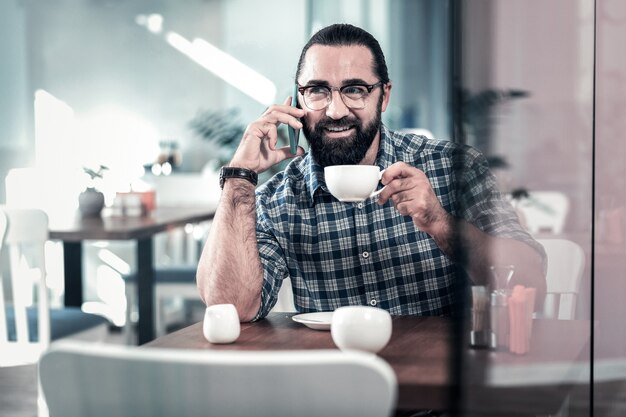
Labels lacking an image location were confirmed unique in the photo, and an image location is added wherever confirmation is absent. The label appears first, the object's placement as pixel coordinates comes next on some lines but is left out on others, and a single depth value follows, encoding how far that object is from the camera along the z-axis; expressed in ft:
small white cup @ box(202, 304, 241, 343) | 6.59
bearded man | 7.73
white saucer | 6.83
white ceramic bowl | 6.26
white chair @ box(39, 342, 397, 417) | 4.88
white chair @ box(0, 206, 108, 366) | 10.31
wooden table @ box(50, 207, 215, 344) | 11.08
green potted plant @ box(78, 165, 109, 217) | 12.74
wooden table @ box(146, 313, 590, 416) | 5.13
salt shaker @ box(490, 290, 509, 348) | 5.28
